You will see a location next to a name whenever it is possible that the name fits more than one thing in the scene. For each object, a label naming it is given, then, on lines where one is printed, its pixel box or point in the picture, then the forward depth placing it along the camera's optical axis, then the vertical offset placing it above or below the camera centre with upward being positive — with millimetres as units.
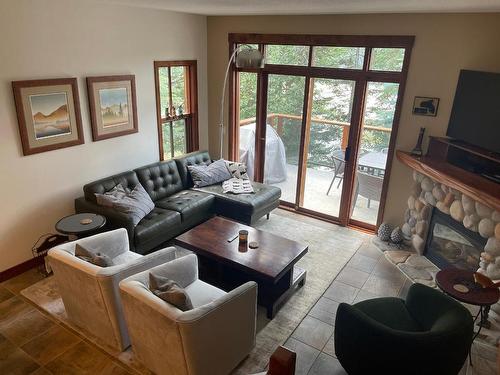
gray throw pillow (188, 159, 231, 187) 5254 -1364
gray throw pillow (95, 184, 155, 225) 4039 -1399
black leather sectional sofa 4039 -1563
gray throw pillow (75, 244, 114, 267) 2793 -1376
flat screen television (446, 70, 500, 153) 3426 -249
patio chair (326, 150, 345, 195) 5098 -1138
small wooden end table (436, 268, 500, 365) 2750 -1524
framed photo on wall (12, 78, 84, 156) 3615 -446
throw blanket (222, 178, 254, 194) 5051 -1483
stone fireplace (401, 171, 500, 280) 3426 -1378
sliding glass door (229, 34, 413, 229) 4551 -537
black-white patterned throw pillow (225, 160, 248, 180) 5461 -1343
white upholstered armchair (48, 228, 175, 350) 2676 -1537
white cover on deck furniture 5637 -1159
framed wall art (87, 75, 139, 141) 4289 -404
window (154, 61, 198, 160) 5234 -479
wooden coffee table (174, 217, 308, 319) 3322 -1616
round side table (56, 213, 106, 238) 3559 -1468
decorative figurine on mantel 4309 -717
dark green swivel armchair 2170 -1554
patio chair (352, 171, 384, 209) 4883 -1360
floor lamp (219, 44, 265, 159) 3789 +169
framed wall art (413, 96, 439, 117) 4188 -257
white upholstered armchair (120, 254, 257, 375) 2279 -1616
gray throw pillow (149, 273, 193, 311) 2357 -1382
